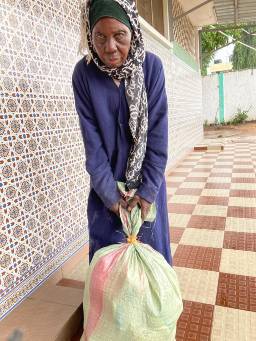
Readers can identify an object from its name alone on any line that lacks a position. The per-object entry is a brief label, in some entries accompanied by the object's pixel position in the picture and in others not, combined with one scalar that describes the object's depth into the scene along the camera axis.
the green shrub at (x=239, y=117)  10.65
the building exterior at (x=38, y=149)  1.30
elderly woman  1.02
